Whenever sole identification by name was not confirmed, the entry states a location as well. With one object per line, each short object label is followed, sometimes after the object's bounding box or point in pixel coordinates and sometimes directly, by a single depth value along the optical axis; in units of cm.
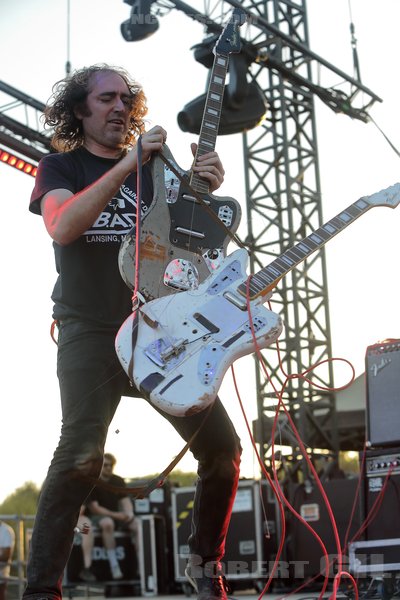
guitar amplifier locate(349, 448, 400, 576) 542
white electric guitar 312
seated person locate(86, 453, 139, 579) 1098
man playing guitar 322
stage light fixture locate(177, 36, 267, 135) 928
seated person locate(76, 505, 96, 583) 1100
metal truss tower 1223
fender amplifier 556
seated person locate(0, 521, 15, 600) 807
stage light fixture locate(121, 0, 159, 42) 1006
